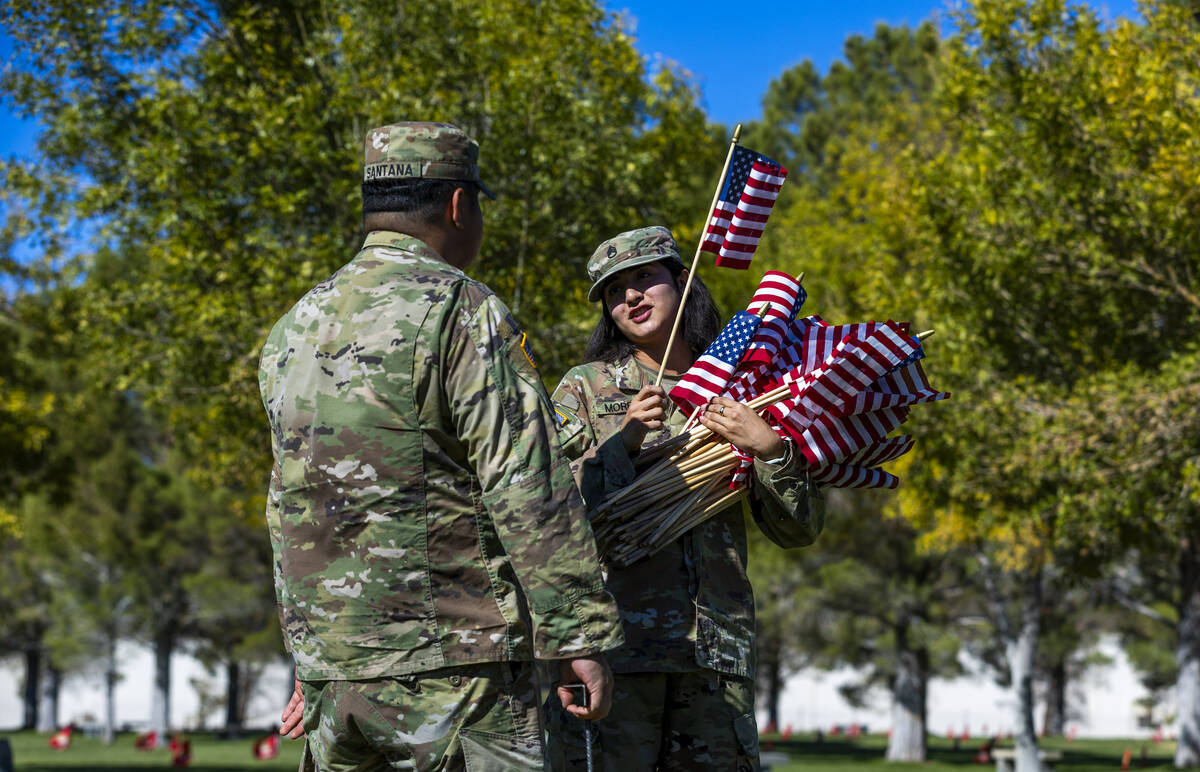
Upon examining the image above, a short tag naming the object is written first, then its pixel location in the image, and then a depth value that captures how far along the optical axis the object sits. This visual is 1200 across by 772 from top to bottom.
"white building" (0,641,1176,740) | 52.75
